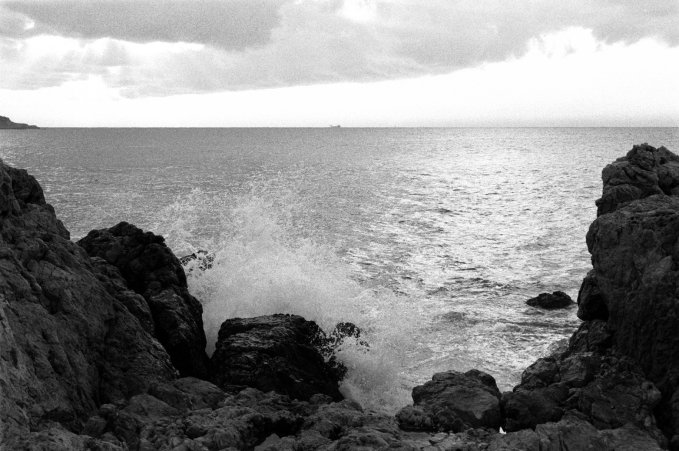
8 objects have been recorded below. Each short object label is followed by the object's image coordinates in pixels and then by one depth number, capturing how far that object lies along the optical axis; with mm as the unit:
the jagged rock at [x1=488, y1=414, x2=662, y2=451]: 9016
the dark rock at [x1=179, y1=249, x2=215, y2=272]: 22000
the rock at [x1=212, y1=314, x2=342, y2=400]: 13242
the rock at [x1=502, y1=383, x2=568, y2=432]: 10414
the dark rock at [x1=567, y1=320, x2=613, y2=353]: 11922
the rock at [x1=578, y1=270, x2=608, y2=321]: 12711
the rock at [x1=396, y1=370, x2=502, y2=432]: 10141
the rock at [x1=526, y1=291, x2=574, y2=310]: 22953
